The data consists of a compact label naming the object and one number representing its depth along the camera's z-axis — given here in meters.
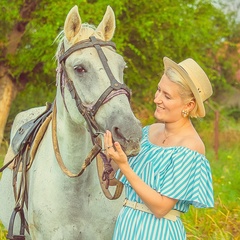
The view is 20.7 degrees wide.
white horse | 3.72
